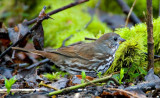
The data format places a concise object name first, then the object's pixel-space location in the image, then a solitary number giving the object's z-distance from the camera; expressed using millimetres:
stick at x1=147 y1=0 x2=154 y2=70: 6559
